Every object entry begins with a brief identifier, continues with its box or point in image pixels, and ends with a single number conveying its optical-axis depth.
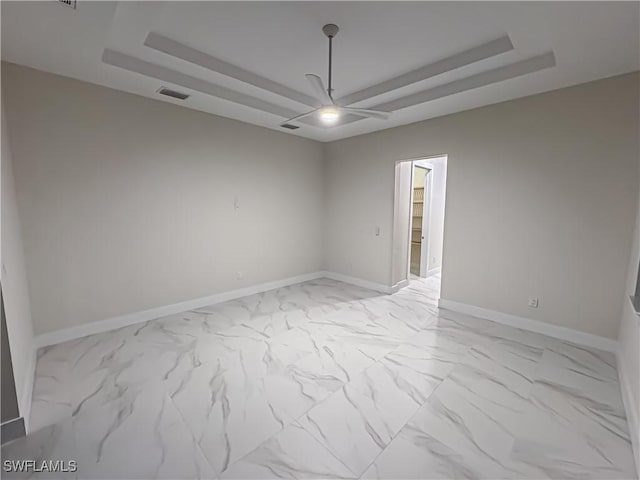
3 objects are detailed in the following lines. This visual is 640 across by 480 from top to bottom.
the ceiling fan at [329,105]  2.34
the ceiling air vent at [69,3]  1.89
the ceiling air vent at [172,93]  3.19
